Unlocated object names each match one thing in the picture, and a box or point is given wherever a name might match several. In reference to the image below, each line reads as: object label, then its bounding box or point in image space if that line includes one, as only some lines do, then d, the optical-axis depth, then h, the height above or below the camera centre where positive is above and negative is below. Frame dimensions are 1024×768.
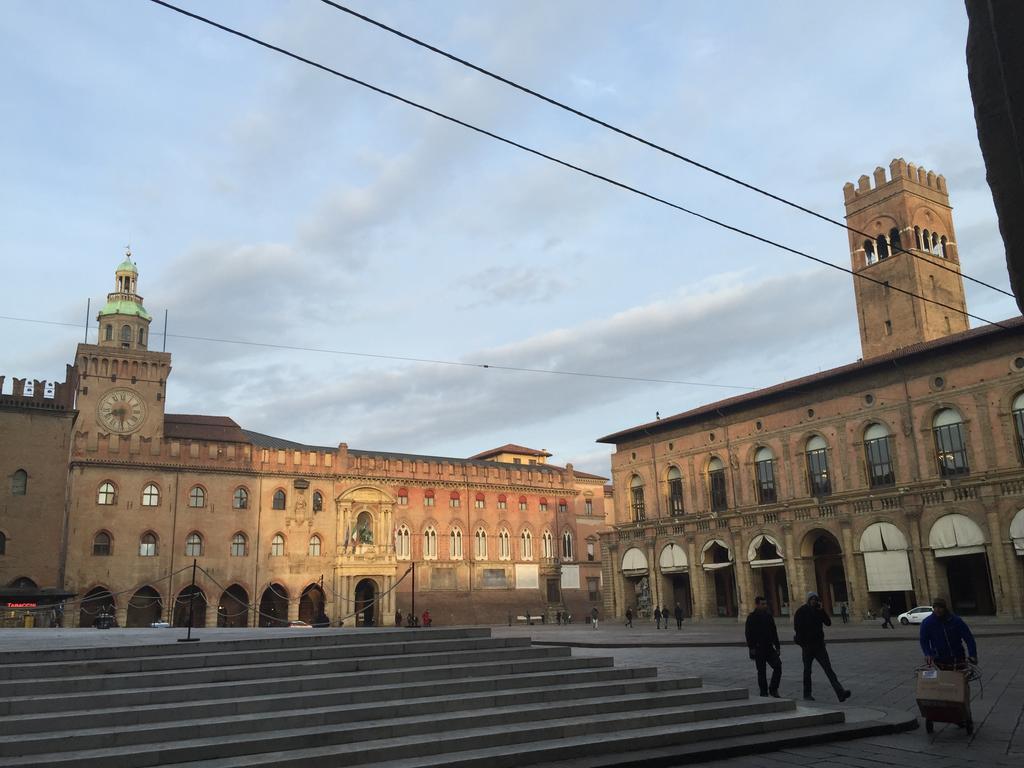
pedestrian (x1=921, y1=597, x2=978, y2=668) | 8.97 -0.78
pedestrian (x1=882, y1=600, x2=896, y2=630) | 30.77 -1.74
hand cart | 8.53 -1.30
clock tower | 49.72 +12.20
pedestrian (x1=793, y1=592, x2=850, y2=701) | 11.37 -0.84
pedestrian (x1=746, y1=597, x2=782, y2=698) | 11.20 -0.96
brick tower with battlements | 52.44 +19.60
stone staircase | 7.60 -1.24
